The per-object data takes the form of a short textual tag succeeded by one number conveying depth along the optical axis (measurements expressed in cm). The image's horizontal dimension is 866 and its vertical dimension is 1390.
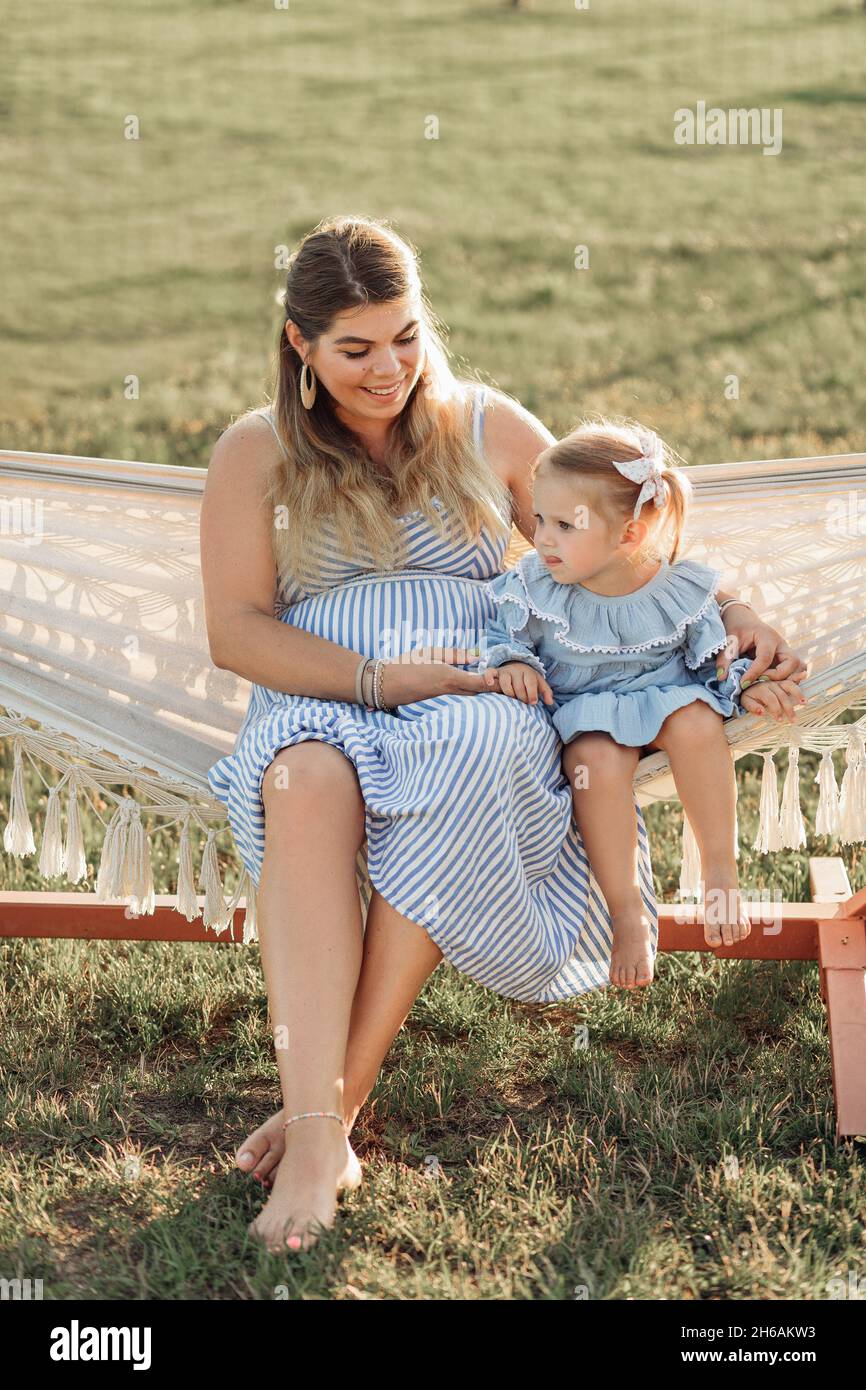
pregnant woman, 200
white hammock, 234
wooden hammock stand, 221
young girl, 216
